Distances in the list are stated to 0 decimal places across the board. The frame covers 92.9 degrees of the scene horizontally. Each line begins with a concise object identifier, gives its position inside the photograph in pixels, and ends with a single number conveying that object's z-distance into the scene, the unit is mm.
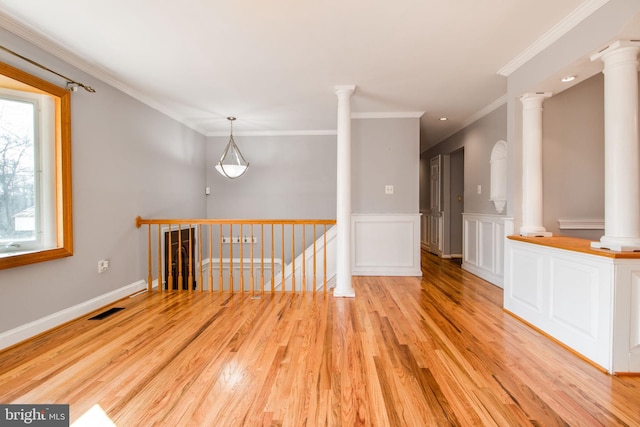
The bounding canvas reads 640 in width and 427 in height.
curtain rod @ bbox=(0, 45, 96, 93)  2166
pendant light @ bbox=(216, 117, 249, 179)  4520
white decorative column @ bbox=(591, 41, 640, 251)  1857
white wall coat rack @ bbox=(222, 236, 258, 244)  5477
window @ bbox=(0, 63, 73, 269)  2146
